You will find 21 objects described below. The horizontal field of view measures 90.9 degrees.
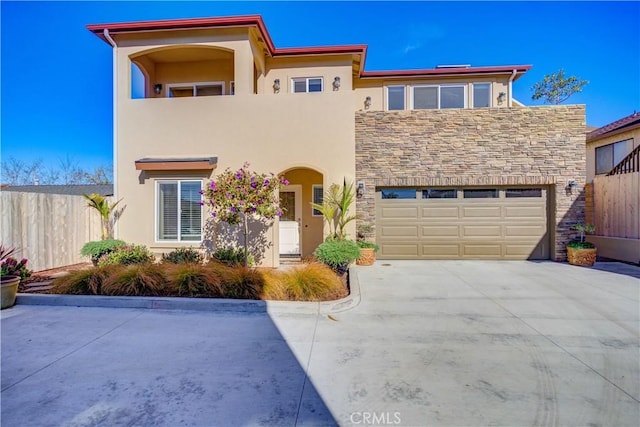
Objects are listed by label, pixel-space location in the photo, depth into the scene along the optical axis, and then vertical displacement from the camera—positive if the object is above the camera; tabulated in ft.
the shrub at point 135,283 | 20.58 -4.58
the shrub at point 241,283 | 20.04 -4.51
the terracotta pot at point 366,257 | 32.63 -4.58
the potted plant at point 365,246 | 32.68 -3.54
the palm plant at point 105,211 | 31.07 +0.31
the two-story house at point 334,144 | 31.50 +7.33
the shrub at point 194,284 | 20.39 -4.56
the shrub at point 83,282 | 20.89 -4.56
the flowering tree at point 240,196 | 26.78 +1.50
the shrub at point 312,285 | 19.97 -4.69
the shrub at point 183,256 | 28.58 -3.96
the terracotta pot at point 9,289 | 18.98 -4.57
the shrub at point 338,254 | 26.30 -3.49
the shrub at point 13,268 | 20.37 -3.65
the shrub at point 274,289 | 19.91 -4.83
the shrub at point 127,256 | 27.99 -3.84
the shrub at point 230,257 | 28.57 -3.98
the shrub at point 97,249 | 28.73 -3.18
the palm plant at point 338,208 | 30.94 +0.52
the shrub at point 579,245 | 32.67 -3.44
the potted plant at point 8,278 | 19.03 -3.98
